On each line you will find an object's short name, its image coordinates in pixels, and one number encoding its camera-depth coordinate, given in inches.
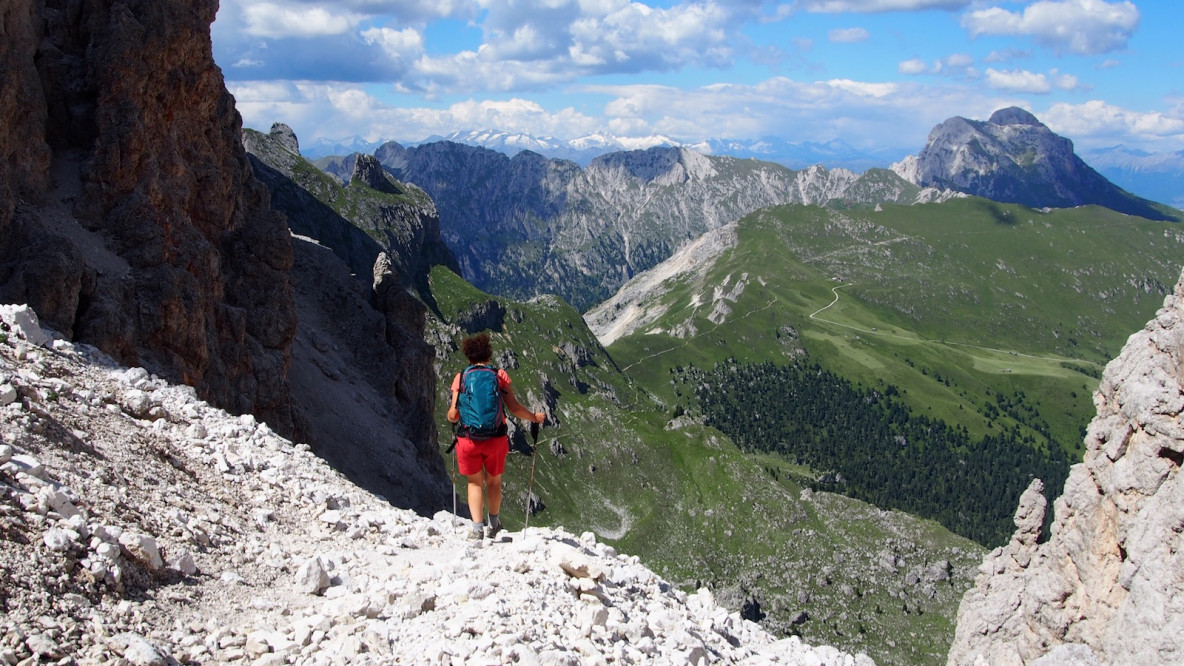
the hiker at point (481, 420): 737.0
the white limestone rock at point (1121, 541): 1167.6
